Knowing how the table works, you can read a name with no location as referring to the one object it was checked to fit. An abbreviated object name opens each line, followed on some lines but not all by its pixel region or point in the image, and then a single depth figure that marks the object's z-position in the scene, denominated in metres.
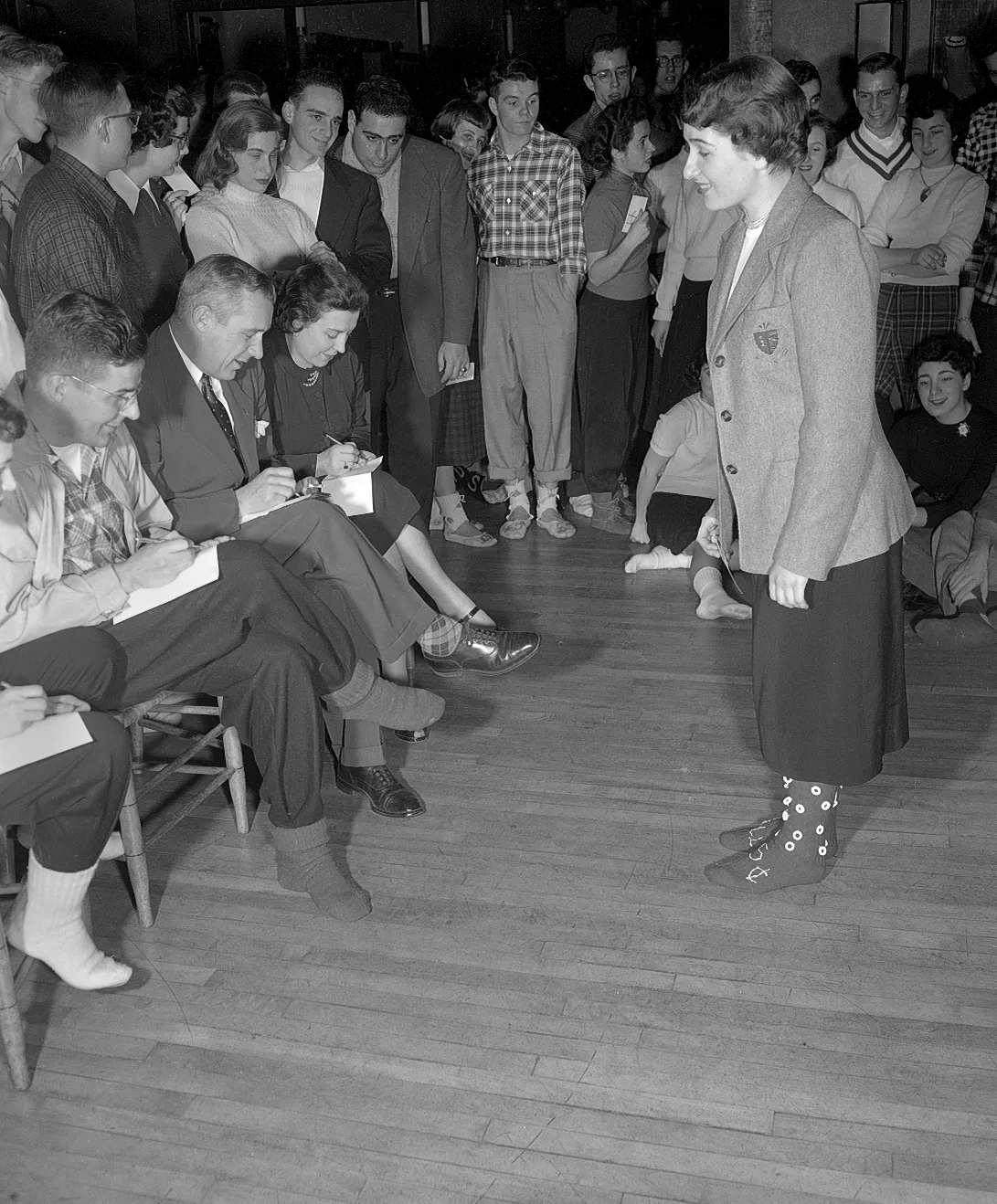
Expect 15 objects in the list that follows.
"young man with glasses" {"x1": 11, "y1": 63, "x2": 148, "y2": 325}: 3.21
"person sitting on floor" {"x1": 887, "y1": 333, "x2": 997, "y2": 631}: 4.25
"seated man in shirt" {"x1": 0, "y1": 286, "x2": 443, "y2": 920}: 2.45
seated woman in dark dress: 3.35
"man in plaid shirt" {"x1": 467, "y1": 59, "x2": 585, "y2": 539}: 4.86
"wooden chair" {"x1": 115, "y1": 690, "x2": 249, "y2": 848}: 2.80
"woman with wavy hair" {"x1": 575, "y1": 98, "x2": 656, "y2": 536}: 5.05
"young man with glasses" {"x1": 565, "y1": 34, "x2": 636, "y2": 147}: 5.21
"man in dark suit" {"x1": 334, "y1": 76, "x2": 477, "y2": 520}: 4.55
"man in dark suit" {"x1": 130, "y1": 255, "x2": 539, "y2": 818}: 2.99
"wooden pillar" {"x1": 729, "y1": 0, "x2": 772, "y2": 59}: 5.53
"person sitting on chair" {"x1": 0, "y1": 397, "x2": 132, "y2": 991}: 2.19
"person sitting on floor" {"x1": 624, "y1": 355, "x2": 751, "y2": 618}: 4.63
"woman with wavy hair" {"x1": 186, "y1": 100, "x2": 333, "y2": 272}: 3.67
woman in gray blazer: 2.24
